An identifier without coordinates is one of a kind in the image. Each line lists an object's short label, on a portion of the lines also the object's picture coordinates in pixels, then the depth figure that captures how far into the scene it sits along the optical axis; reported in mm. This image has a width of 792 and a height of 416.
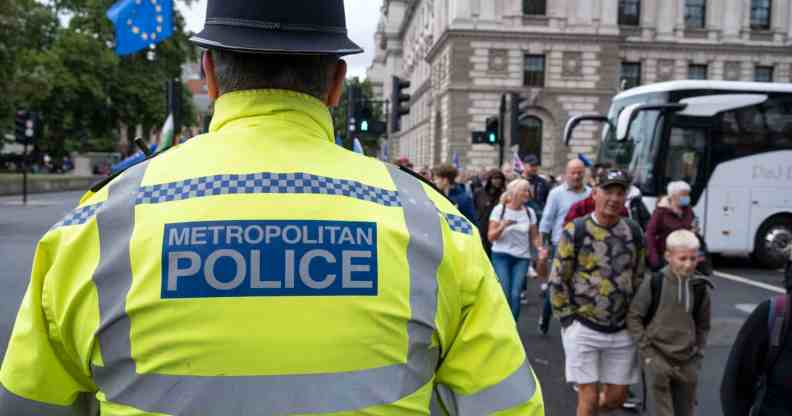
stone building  42781
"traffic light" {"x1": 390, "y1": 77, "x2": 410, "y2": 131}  17120
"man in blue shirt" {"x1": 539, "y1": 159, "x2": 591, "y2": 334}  8672
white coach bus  15188
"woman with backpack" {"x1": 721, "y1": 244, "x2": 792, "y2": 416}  3080
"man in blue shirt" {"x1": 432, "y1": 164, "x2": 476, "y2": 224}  9294
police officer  1422
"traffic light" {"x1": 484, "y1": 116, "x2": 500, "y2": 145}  19625
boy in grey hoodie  4641
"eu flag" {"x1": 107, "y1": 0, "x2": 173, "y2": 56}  13984
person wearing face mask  8266
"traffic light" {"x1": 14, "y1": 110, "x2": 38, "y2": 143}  27453
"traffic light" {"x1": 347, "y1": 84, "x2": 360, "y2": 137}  18219
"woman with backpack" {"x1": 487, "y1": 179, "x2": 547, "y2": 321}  8125
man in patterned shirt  4934
